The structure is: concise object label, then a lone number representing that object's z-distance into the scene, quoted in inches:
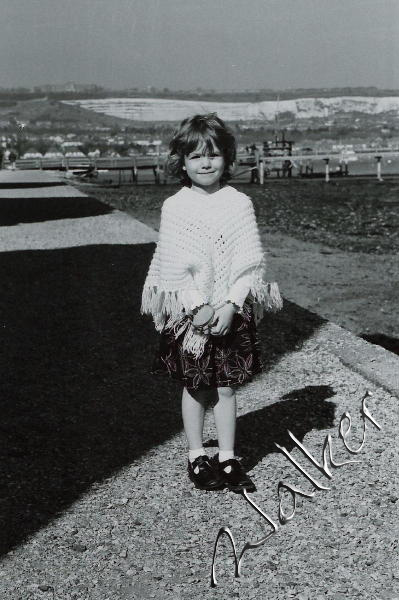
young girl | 133.7
